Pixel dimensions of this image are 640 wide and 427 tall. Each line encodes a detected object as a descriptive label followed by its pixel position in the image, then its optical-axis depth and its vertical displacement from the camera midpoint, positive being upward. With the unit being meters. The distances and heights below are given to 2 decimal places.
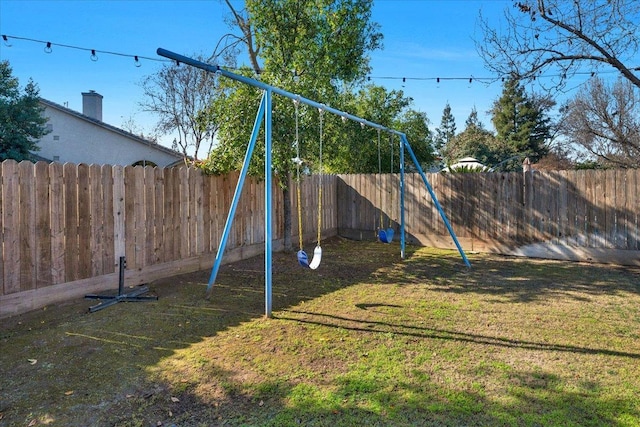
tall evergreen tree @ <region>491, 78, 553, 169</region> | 32.12 +7.26
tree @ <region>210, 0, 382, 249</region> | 6.80 +3.10
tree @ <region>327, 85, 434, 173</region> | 11.80 +3.22
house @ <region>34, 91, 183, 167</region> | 13.76 +2.71
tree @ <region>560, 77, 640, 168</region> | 15.37 +3.83
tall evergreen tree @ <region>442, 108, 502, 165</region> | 28.45 +5.00
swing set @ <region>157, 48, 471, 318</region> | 3.98 +0.57
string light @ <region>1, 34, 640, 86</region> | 6.43 +2.85
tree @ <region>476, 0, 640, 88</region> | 5.82 +2.65
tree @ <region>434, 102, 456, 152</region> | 54.47 +12.64
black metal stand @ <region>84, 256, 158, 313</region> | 4.46 -0.88
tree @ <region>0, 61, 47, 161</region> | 12.61 +3.21
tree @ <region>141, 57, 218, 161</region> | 14.45 +4.39
